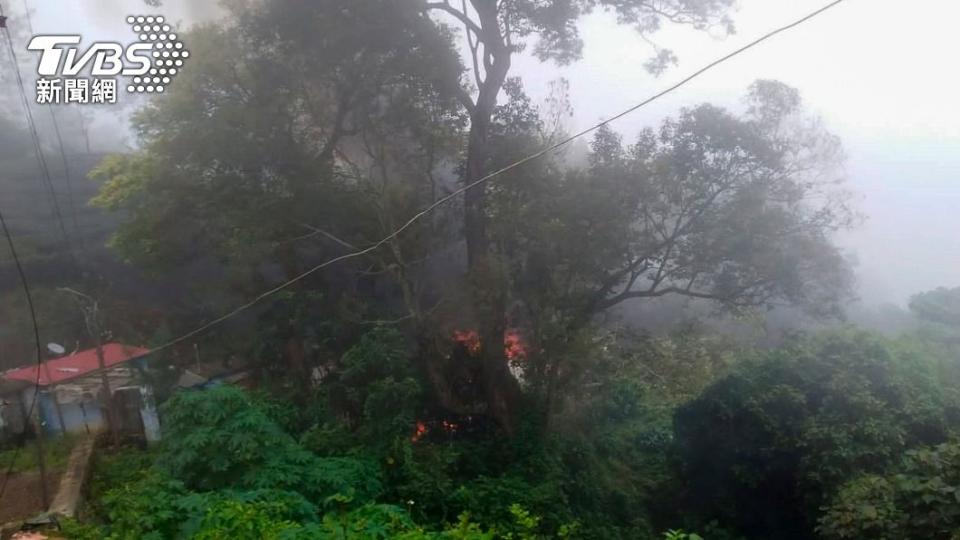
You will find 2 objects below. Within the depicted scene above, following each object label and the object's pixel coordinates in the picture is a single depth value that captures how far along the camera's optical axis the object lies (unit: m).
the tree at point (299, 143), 9.66
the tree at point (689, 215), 9.25
